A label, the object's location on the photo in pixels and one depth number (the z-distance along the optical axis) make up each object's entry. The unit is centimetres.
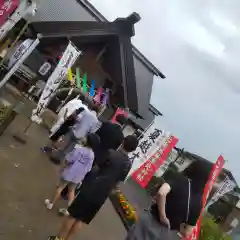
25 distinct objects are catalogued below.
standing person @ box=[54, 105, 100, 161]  554
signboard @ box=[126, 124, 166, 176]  762
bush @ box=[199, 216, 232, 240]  1069
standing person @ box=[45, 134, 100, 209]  442
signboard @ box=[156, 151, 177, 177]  1146
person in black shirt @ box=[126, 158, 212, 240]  266
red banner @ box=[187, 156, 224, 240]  734
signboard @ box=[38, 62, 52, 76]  1073
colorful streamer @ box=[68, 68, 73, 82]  1105
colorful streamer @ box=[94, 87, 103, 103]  1214
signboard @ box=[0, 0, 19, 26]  493
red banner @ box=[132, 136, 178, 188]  772
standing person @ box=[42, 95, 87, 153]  590
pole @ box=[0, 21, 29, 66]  740
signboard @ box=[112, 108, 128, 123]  934
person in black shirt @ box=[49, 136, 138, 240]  348
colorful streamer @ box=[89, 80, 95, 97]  1180
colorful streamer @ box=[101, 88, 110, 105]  1241
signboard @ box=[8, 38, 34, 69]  624
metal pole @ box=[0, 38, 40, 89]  616
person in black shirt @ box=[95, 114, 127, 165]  459
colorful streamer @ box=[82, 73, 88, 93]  1165
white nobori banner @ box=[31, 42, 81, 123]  684
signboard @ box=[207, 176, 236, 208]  1274
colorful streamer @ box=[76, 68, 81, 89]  1133
